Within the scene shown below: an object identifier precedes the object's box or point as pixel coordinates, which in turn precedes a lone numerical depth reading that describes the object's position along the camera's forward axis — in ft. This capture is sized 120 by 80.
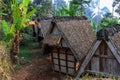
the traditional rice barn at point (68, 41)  24.00
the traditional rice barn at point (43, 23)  37.32
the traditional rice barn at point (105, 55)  18.57
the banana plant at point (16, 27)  23.73
